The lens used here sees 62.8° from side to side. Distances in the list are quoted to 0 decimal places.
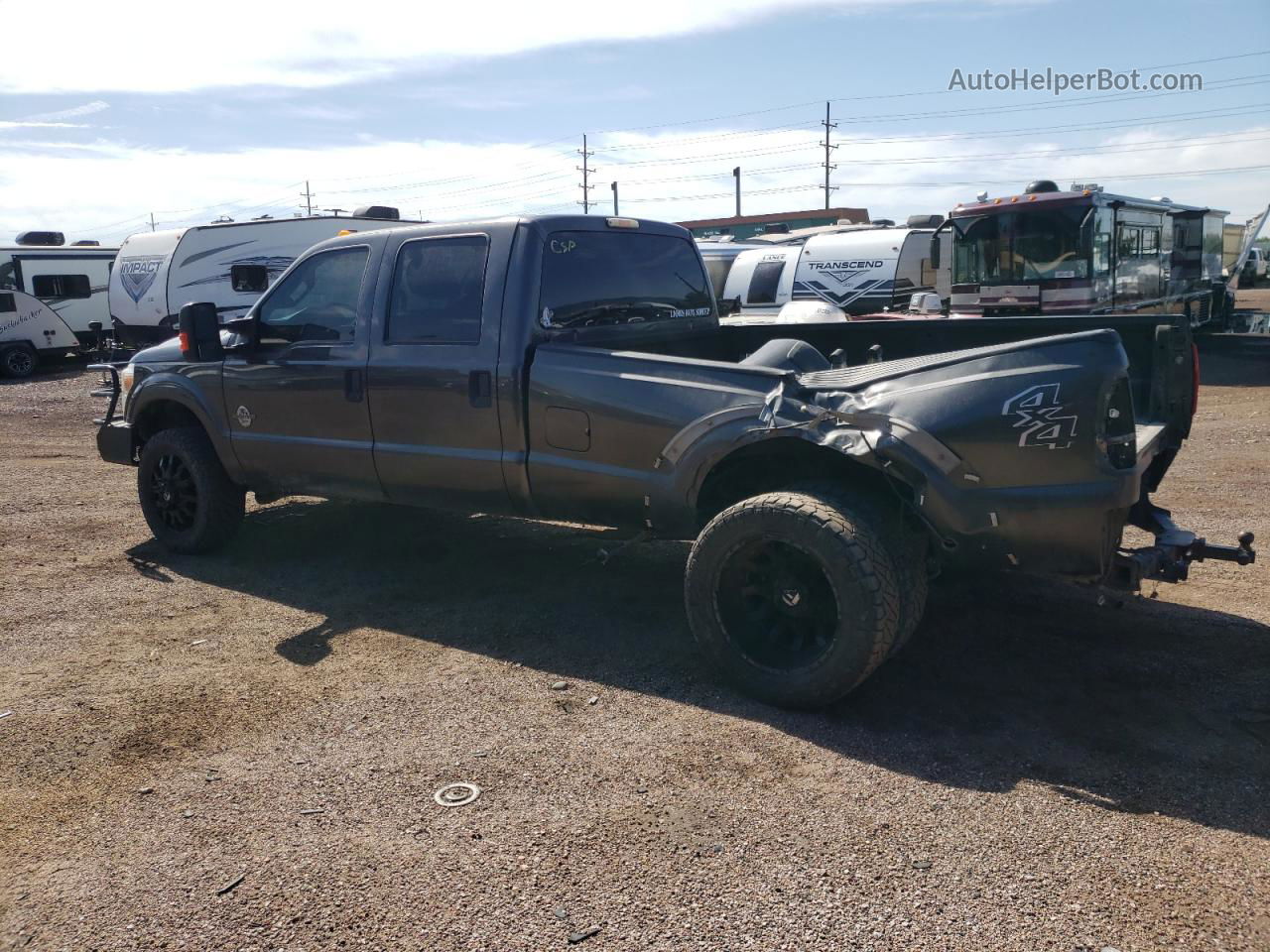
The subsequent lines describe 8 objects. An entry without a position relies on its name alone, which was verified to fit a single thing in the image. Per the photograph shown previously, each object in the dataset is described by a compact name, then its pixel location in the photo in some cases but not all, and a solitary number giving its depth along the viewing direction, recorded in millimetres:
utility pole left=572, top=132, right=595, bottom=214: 65062
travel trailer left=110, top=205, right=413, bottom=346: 18875
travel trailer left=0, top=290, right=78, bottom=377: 21875
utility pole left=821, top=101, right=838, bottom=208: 58559
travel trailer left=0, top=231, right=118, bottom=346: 24188
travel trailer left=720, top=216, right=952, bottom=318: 17766
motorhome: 15406
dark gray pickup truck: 3795
